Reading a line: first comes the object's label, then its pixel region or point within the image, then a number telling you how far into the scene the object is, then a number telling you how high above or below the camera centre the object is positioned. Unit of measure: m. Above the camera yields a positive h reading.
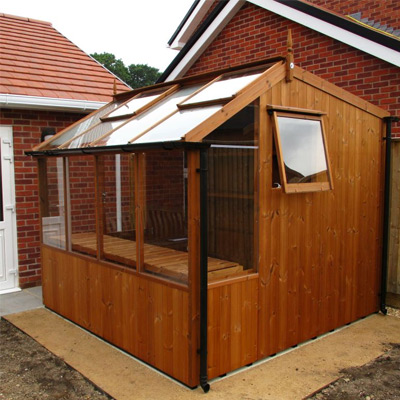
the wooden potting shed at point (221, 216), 3.91 -0.41
